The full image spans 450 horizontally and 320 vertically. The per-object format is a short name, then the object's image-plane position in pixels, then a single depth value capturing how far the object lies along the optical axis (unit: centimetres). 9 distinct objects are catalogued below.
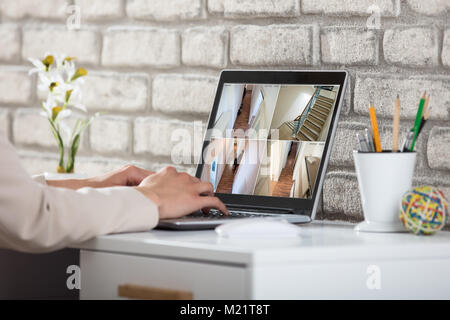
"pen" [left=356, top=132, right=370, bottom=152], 209
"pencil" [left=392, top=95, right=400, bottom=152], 205
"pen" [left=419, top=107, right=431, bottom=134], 207
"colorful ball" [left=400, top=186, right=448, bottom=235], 197
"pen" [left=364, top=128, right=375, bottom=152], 209
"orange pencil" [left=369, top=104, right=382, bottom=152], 209
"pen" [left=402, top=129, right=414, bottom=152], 206
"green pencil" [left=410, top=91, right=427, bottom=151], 206
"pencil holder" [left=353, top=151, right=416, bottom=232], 203
